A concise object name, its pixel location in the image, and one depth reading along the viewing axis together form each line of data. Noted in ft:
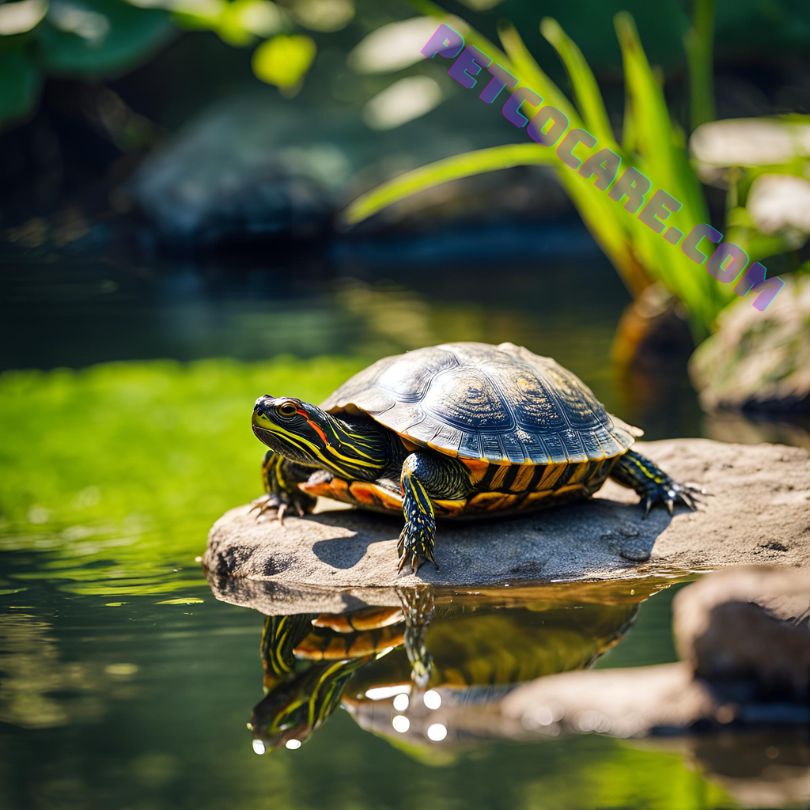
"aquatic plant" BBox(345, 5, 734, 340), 38.65
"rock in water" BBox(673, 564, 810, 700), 13.47
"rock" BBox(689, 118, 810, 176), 53.83
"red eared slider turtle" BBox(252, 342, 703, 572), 19.89
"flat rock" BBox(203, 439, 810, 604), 19.70
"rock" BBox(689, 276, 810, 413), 37.29
